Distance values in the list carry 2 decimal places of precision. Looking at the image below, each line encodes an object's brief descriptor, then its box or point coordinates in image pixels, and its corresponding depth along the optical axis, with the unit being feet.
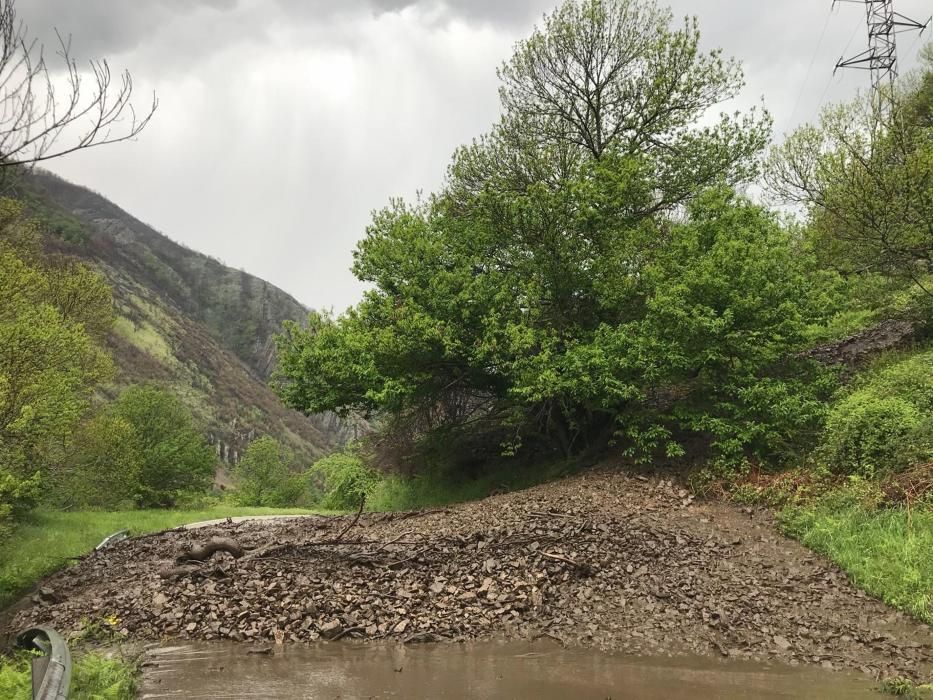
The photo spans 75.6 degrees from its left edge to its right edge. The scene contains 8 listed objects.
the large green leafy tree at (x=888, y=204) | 41.45
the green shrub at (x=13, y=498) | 38.69
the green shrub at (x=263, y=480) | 142.41
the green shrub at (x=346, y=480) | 84.85
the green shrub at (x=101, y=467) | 76.33
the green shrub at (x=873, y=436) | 32.99
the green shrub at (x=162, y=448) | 94.53
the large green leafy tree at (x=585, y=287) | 42.32
